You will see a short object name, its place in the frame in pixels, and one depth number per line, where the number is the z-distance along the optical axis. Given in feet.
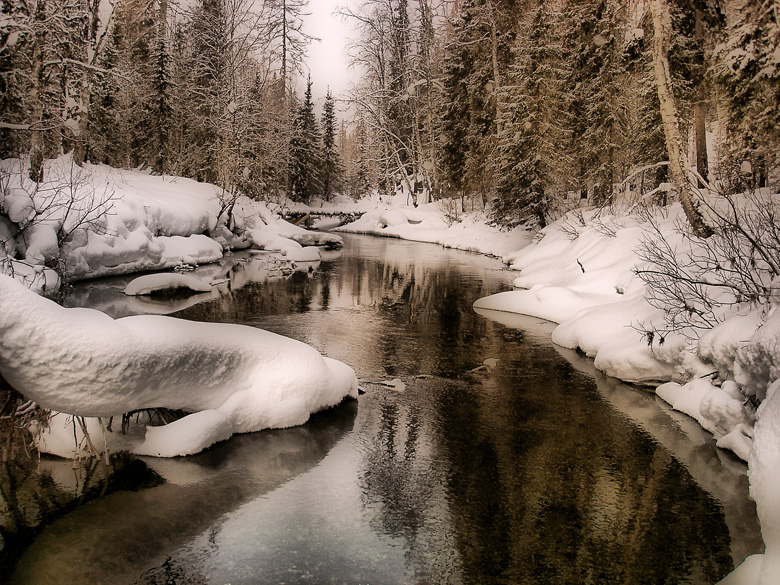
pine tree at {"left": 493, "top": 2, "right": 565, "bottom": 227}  75.82
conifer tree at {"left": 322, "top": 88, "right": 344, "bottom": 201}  206.28
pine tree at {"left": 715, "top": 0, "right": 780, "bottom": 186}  45.44
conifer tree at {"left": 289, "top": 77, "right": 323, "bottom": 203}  183.93
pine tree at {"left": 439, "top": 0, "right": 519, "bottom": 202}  95.81
